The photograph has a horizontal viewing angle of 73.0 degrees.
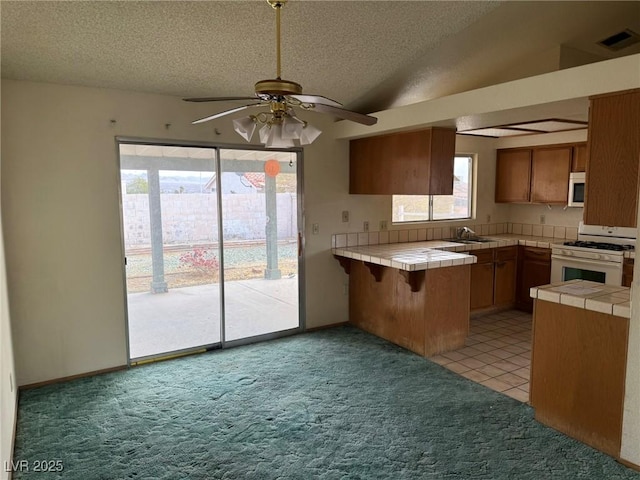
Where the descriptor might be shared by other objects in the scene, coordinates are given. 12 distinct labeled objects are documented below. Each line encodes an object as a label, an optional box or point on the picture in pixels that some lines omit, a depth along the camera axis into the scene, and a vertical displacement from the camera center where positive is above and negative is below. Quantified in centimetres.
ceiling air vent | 355 +134
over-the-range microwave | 490 +12
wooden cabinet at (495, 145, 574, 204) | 515 +32
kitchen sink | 521 -49
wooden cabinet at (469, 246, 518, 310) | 504 -93
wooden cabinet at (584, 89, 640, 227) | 242 +23
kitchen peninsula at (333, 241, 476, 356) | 390 -91
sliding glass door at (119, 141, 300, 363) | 373 -42
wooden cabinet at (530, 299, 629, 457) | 240 -102
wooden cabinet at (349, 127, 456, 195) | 390 +36
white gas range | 420 -57
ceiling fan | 185 +42
